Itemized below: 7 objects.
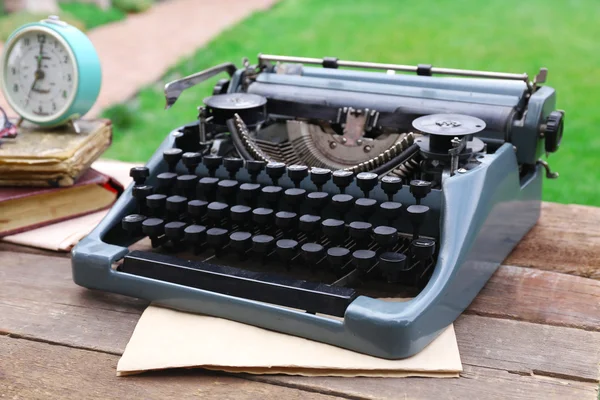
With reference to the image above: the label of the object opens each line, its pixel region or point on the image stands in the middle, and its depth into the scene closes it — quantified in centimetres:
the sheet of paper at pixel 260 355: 73
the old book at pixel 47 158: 95
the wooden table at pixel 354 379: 72
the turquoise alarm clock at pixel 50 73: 100
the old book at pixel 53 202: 95
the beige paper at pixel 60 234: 93
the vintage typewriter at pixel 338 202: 77
